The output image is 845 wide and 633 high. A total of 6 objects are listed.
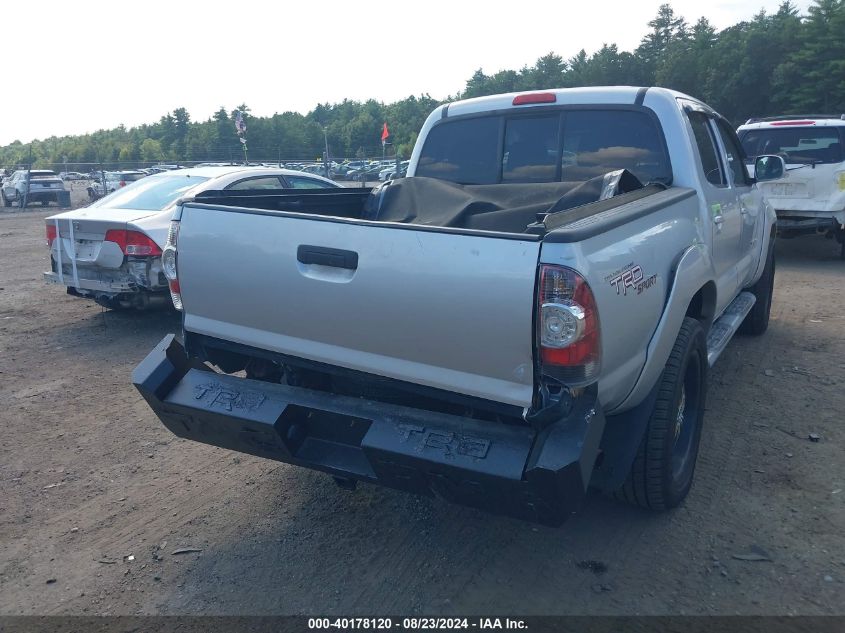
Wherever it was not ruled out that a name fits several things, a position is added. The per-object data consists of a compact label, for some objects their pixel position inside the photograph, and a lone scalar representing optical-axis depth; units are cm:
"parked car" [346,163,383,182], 3162
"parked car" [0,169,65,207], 2927
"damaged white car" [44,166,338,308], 718
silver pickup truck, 260
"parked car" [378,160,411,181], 2803
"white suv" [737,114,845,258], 1031
